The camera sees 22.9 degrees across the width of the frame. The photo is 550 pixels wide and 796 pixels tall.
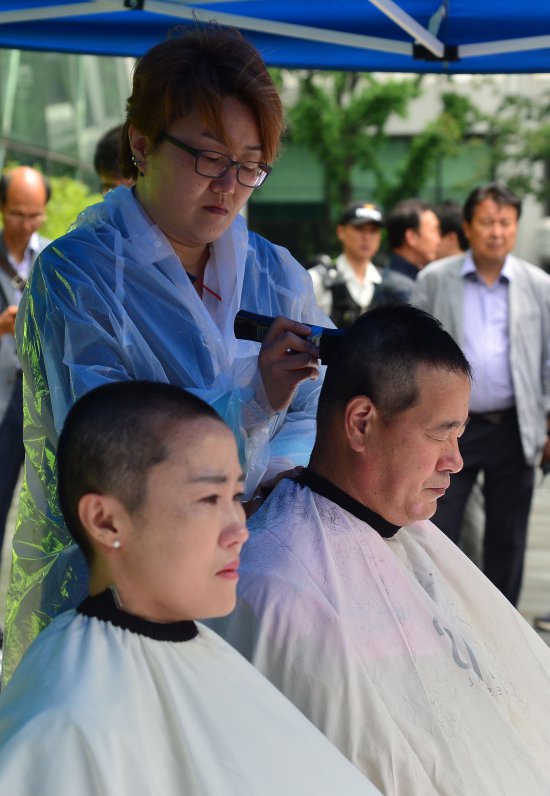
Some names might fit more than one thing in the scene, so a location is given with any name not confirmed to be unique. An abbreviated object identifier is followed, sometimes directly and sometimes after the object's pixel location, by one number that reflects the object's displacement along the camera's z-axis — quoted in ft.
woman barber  8.70
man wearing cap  23.31
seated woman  6.12
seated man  7.66
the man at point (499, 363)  19.22
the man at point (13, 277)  19.15
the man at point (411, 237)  25.37
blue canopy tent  13.46
